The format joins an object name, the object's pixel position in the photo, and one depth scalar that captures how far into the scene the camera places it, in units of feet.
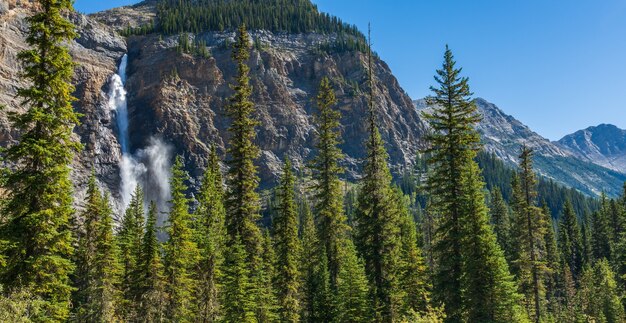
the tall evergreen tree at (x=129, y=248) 138.92
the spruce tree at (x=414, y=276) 131.23
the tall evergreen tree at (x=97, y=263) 127.34
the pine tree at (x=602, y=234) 271.08
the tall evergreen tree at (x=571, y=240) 282.15
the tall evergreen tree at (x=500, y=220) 226.17
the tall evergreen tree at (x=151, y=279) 109.50
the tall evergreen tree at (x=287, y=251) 123.85
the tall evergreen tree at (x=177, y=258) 110.83
